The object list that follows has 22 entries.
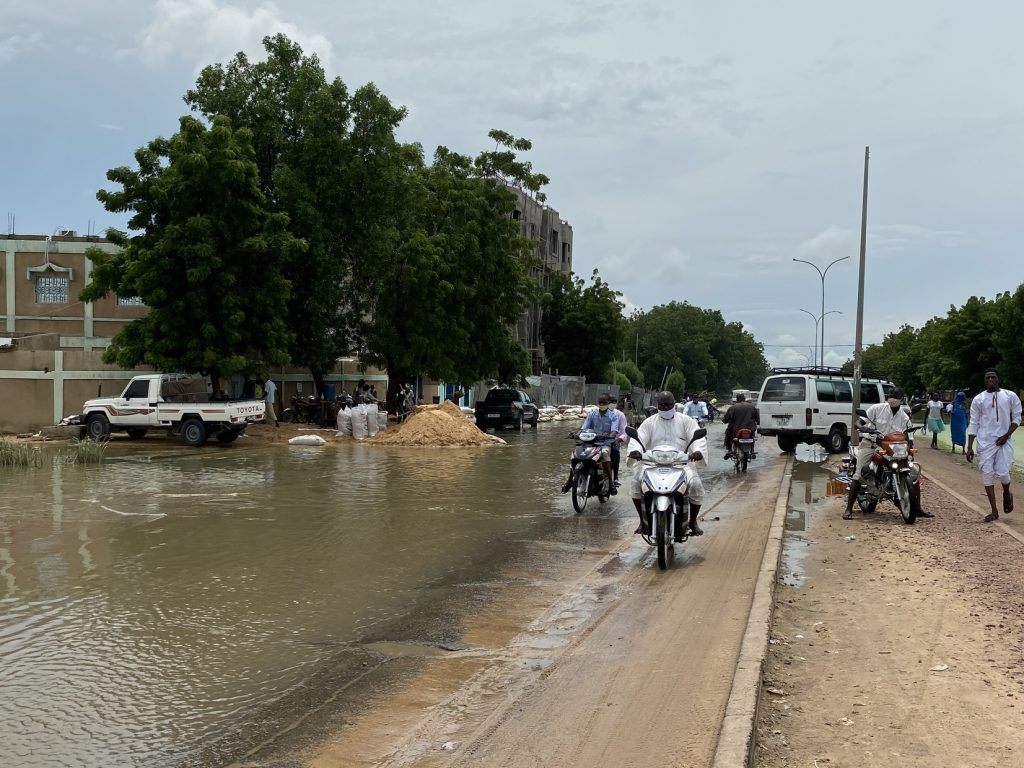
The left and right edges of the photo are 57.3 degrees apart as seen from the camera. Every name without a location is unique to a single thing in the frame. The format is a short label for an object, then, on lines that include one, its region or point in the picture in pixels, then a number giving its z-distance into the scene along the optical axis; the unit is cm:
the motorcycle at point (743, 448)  2052
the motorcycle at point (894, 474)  1211
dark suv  4088
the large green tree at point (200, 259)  2766
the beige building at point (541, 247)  7438
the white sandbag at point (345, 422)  3130
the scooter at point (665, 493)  917
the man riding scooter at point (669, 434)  979
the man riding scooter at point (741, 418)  2075
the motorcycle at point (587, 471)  1346
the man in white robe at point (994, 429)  1205
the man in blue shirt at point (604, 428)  1358
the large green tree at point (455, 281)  3678
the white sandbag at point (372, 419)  3109
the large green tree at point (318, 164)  3206
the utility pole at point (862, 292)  2678
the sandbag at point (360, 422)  3094
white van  2609
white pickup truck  2659
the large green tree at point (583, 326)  7462
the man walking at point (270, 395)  3380
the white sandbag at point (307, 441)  2838
